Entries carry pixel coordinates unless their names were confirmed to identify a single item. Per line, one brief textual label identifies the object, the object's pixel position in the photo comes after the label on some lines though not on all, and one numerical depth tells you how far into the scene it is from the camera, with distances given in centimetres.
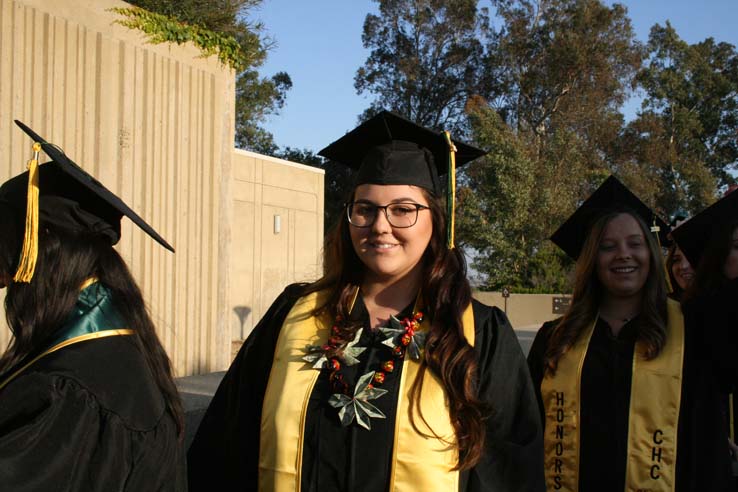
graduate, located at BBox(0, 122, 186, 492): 167
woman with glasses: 222
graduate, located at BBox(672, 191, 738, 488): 291
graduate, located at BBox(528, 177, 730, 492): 295
